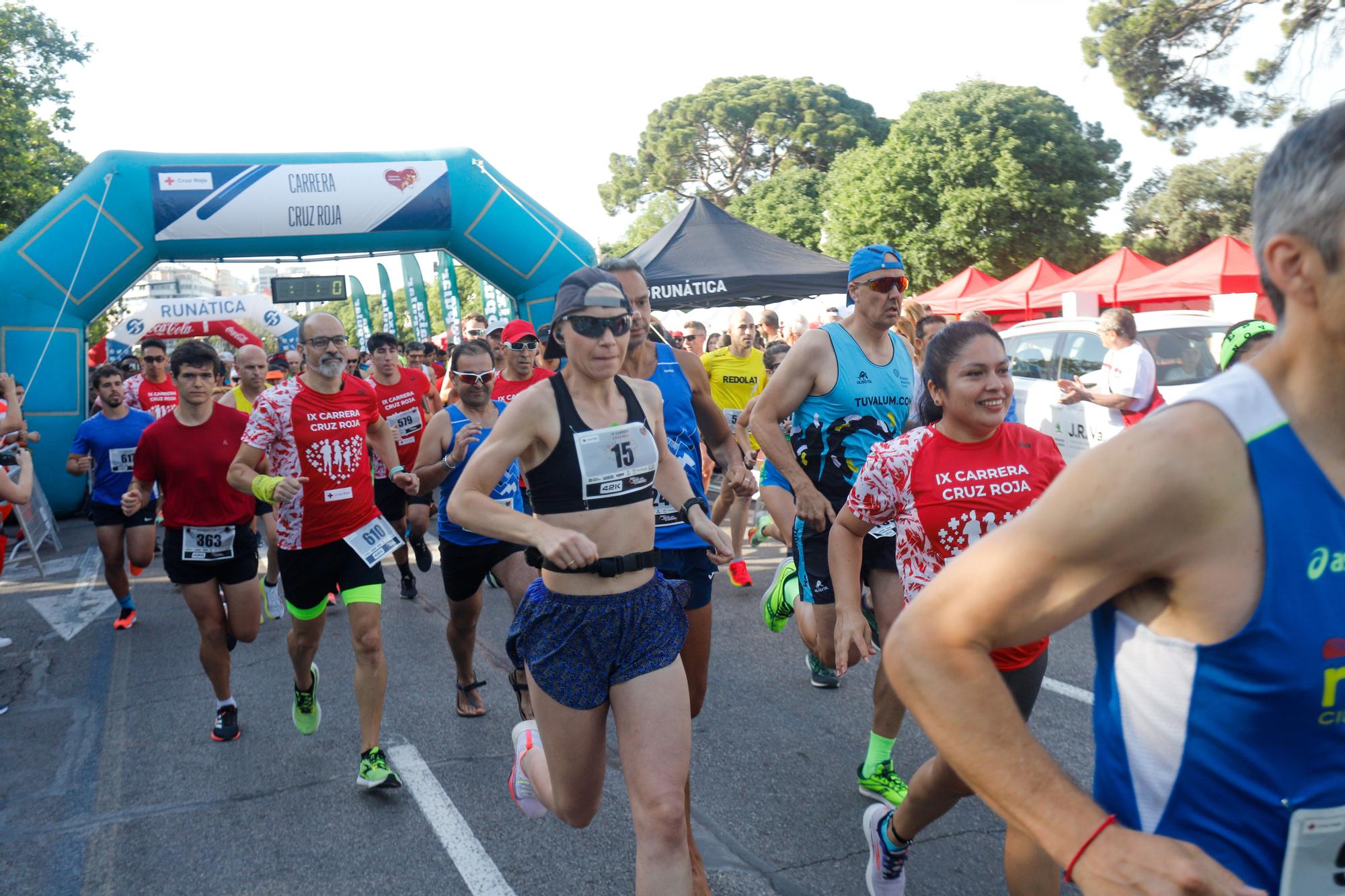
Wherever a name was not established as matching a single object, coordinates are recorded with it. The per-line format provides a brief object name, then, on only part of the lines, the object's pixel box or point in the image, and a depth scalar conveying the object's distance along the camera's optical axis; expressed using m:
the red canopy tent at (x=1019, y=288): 21.22
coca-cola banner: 29.09
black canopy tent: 14.11
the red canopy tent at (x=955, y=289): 22.84
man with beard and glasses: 4.79
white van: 9.34
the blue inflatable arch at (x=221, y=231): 13.34
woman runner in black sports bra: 2.97
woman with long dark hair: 3.19
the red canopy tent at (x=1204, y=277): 16.58
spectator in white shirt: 7.77
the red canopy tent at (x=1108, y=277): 18.91
